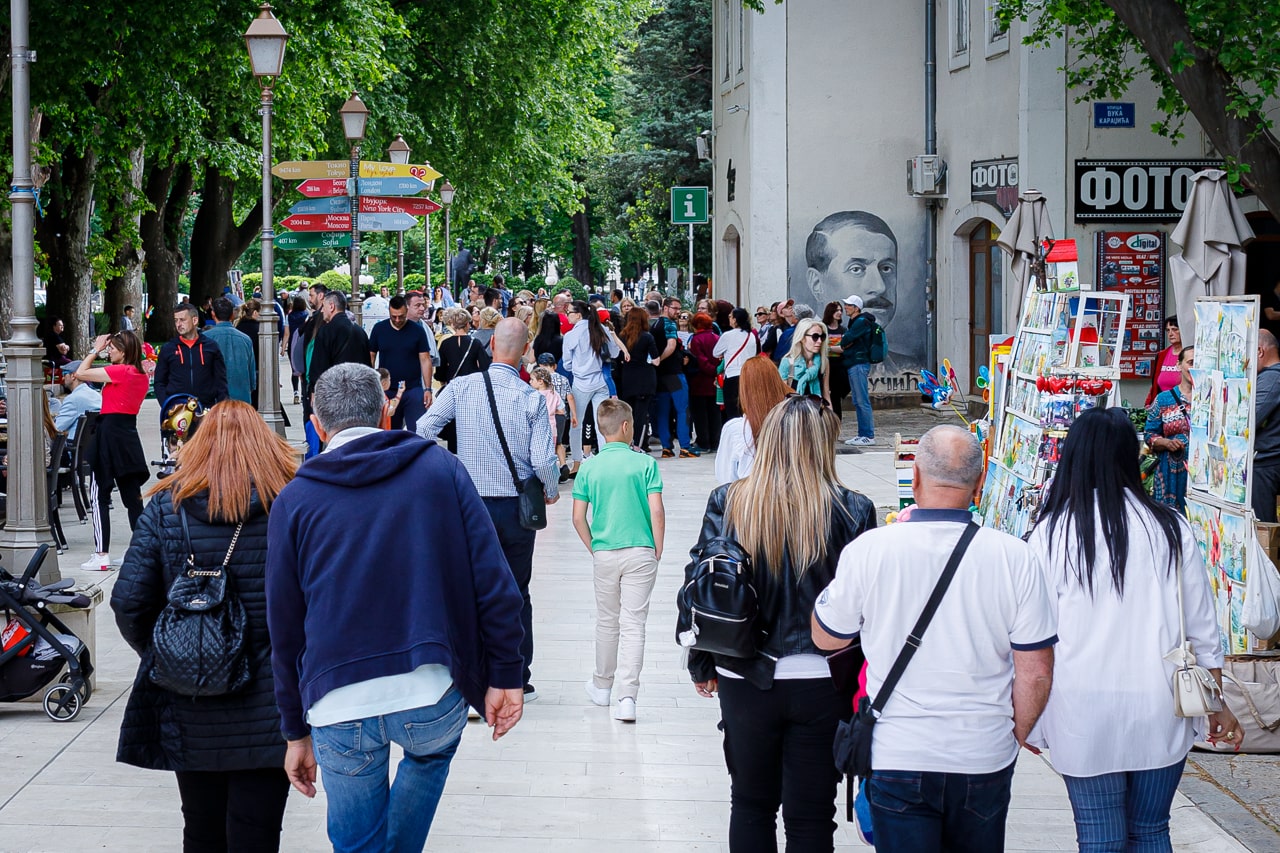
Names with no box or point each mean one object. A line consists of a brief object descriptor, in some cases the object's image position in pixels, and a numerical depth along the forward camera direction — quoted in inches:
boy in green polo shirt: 297.0
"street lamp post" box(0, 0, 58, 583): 382.0
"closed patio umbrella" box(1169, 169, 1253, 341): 398.6
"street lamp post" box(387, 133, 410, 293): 1035.3
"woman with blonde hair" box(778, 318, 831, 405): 687.7
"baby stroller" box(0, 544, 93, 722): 292.0
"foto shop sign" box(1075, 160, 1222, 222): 791.1
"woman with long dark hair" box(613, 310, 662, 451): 703.1
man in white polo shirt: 157.0
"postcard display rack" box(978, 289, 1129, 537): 378.0
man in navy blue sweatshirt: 157.8
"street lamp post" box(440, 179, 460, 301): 1464.1
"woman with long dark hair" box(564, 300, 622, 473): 657.6
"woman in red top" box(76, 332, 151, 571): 448.8
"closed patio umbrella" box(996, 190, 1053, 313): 478.0
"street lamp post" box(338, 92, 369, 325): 830.5
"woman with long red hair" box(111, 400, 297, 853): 182.7
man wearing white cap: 778.8
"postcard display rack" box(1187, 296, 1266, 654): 294.0
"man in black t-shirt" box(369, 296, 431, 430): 608.1
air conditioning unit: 993.5
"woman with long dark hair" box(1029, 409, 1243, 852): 171.3
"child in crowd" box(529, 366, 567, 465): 585.3
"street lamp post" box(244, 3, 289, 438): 692.1
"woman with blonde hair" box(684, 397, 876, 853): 182.5
